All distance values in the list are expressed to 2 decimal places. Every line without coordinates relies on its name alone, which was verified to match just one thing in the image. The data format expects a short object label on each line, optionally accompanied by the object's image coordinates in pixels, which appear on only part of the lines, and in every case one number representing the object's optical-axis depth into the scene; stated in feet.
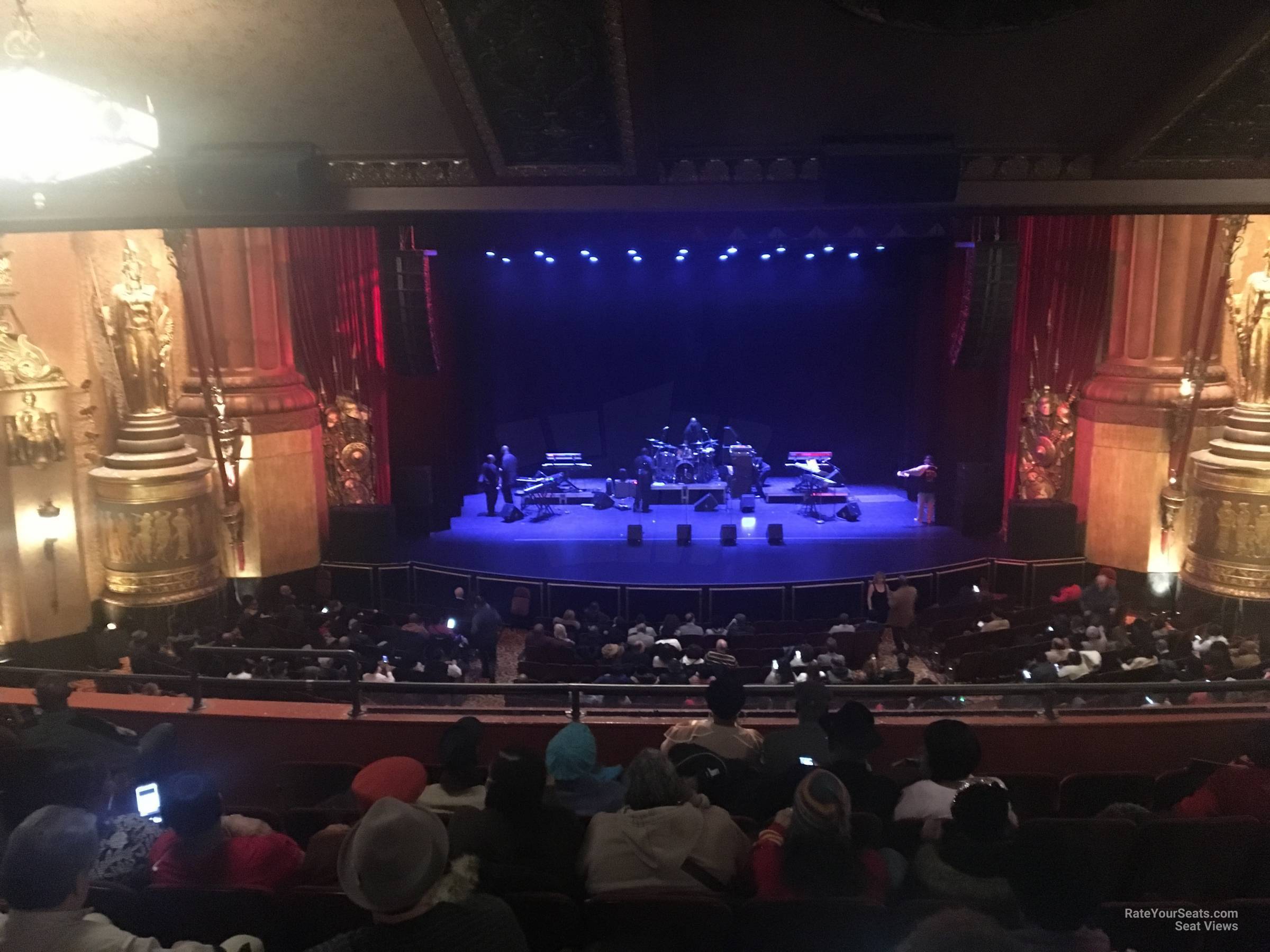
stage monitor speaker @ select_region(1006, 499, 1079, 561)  40.37
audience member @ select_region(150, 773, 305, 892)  9.52
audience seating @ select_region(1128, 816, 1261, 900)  10.64
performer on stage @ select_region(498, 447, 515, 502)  50.16
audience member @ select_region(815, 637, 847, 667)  23.97
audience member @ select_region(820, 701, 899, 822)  10.65
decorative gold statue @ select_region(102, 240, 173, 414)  35.01
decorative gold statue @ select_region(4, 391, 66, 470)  32.48
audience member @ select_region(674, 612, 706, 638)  29.04
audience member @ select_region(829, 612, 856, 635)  28.84
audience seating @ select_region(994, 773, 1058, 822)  13.16
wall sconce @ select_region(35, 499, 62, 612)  33.65
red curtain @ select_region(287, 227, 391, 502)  41.91
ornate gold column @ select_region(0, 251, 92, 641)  32.48
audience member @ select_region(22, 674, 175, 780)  12.46
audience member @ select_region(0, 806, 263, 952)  7.18
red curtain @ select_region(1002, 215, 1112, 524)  40.81
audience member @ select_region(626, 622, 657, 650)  27.63
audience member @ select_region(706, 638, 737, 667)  24.77
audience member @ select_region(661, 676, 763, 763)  12.01
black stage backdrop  55.83
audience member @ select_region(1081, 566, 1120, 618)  31.58
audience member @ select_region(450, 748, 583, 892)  9.16
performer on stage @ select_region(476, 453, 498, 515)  49.49
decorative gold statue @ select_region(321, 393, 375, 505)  43.80
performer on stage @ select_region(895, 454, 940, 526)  46.85
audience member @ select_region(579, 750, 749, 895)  9.00
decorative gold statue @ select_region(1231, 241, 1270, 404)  34.27
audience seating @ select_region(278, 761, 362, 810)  14.46
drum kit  50.39
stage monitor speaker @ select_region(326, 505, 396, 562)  42.14
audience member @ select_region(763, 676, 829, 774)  11.57
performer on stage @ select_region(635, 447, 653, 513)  48.57
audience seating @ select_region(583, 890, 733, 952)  8.59
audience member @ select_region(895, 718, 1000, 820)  10.56
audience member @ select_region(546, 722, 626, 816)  11.33
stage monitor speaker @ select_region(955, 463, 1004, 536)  44.70
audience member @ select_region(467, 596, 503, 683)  29.66
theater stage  38.34
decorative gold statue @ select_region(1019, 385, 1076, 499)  42.57
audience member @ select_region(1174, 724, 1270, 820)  11.41
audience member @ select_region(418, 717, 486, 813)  10.92
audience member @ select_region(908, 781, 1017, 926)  8.75
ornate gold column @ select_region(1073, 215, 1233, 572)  37.91
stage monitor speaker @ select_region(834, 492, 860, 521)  47.24
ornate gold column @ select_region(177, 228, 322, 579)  38.99
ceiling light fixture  11.66
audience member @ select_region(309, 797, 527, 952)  6.77
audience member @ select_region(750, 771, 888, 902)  8.56
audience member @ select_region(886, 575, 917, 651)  33.19
